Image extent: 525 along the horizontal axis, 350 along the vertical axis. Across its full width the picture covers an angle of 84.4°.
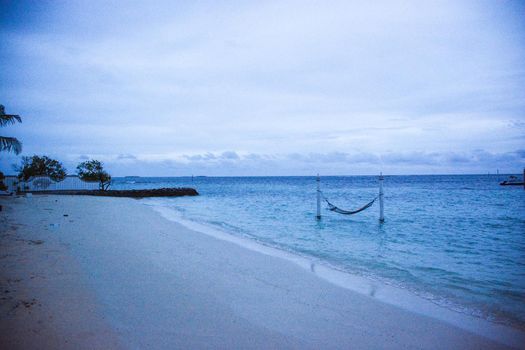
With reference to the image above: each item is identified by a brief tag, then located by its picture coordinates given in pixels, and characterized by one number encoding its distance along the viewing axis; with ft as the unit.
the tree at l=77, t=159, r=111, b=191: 129.90
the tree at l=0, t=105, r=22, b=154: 51.11
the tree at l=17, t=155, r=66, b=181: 119.75
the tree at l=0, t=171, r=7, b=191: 99.86
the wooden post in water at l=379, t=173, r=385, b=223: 64.22
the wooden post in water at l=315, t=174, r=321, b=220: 69.04
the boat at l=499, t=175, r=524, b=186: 244.30
